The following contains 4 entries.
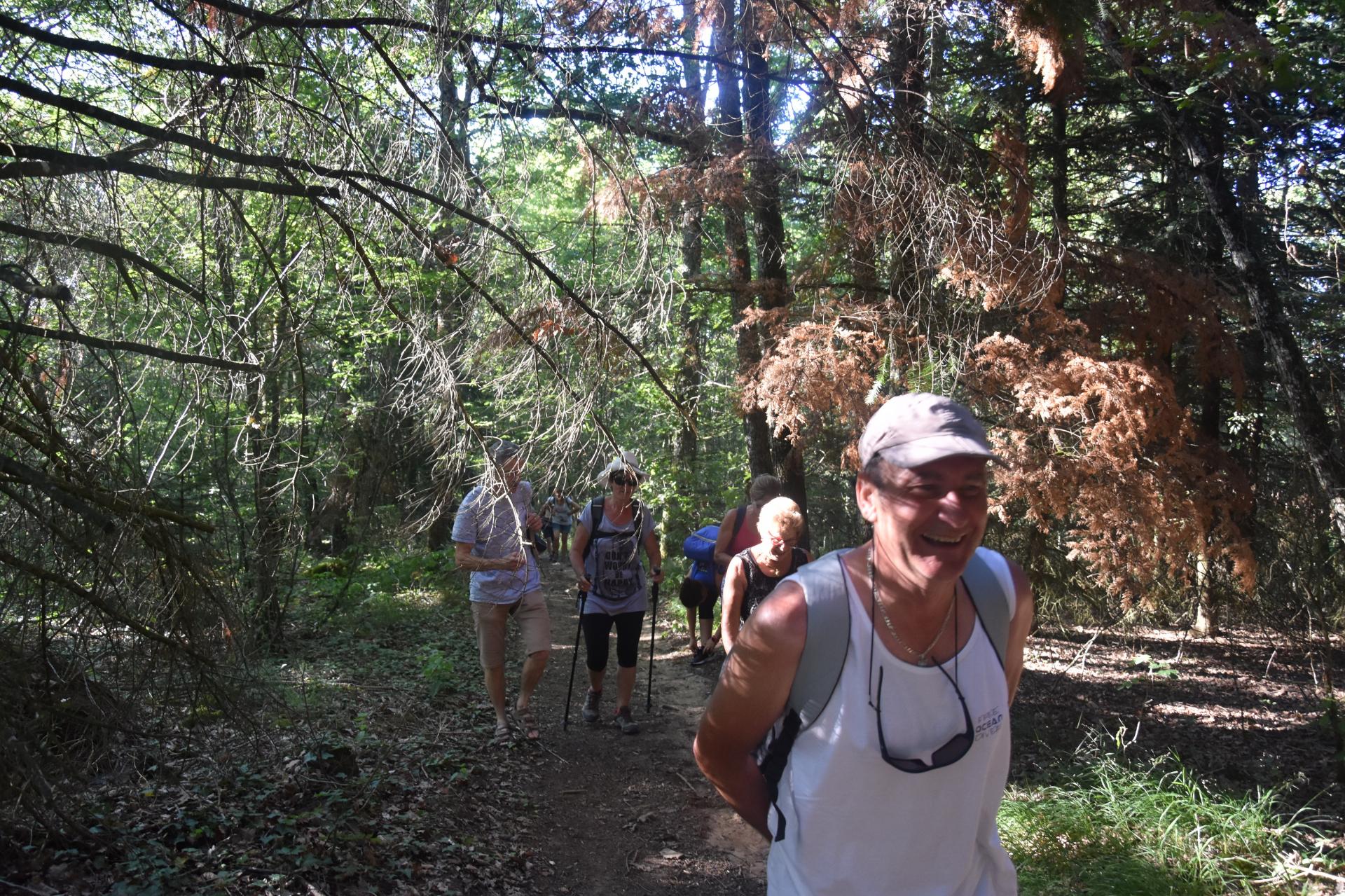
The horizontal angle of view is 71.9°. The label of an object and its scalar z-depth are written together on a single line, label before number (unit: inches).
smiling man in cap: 78.4
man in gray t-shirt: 270.7
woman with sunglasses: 297.6
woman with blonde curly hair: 244.4
